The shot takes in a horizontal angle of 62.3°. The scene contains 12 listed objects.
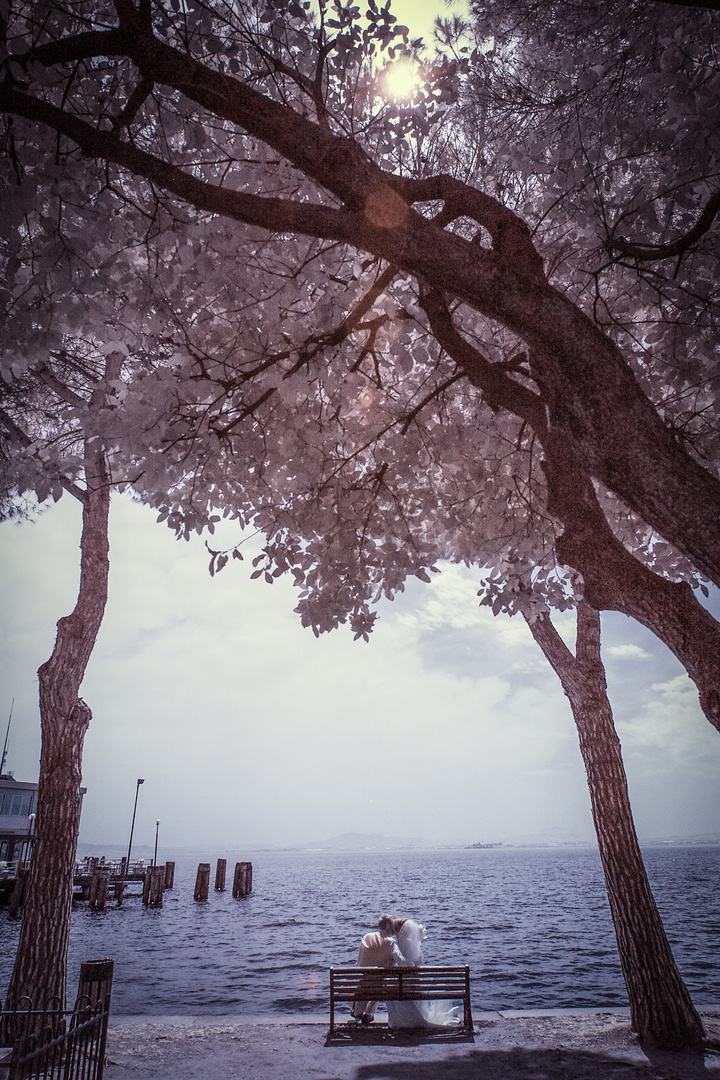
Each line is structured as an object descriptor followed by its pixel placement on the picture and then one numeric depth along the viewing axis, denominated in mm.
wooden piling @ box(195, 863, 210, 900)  44797
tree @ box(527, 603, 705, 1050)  7172
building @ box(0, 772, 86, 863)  41438
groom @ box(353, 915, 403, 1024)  9422
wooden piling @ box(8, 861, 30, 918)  29828
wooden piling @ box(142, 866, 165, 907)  39838
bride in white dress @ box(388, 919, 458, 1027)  8852
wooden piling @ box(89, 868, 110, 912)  35719
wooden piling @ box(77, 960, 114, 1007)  7367
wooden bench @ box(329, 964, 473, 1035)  8609
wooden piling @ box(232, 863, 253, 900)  50719
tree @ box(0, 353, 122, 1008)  7098
